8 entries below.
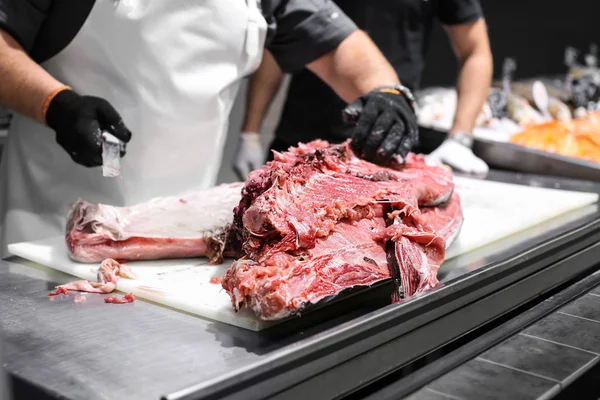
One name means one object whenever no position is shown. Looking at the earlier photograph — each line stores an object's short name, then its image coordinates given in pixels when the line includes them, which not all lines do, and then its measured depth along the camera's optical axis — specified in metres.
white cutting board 1.49
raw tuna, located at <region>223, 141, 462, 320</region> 1.37
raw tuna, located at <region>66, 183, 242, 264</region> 1.72
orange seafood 3.48
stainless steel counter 1.13
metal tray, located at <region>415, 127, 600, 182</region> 3.15
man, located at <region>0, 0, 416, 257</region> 2.15
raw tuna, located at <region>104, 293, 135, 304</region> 1.53
